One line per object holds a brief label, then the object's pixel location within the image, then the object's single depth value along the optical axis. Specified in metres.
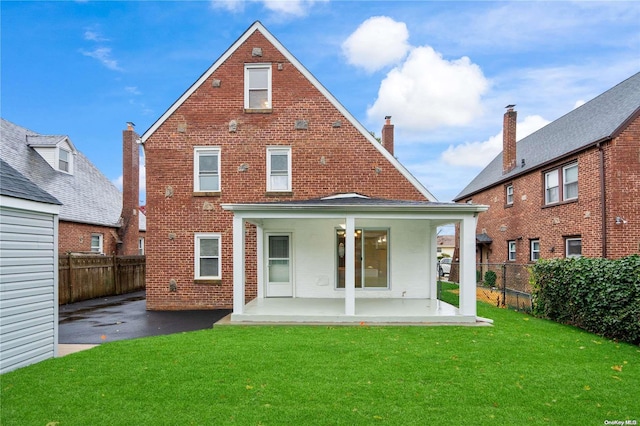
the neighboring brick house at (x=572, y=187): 11.55
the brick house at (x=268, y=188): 10.92
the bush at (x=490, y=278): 16.53
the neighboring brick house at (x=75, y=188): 14.77
